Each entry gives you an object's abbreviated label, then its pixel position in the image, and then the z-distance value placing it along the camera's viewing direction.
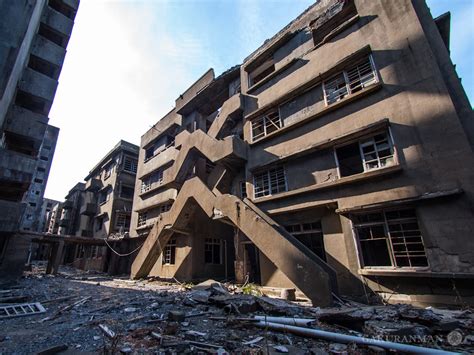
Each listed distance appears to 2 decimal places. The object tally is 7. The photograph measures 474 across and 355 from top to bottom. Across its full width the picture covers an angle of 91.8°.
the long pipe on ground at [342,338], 3.32
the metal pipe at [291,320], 4.78
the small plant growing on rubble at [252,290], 9.39
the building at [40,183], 34.98
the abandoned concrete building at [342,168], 6.94
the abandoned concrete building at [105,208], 23.72
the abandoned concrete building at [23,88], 11.20
